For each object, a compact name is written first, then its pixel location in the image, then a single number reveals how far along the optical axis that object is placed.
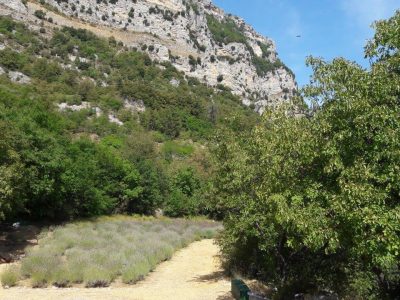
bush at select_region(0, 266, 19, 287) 17.81
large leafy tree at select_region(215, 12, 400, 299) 8.29
